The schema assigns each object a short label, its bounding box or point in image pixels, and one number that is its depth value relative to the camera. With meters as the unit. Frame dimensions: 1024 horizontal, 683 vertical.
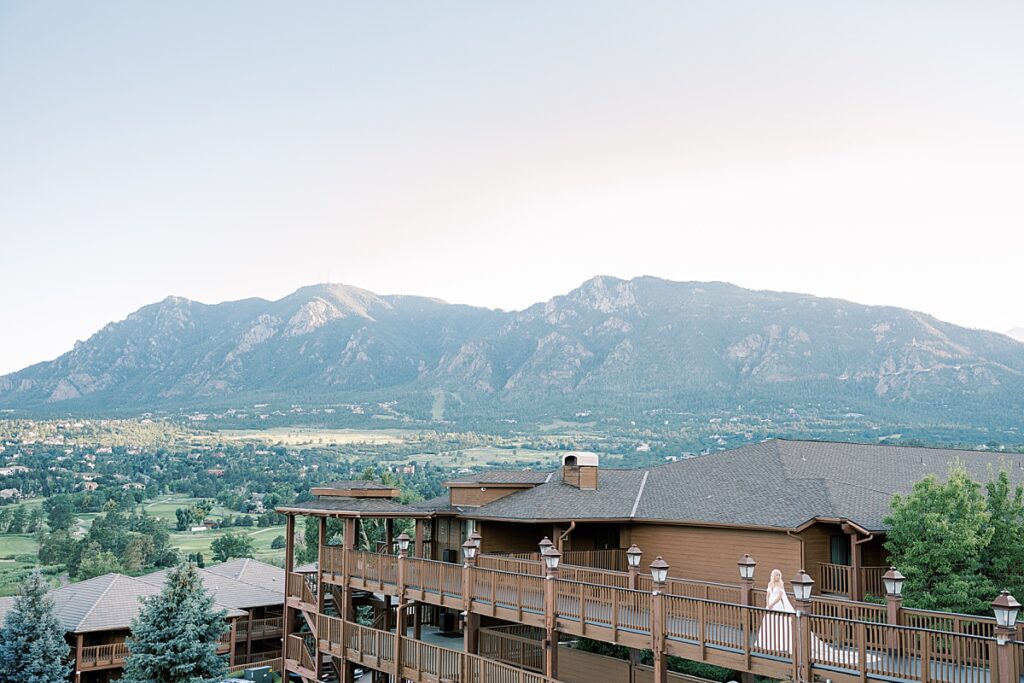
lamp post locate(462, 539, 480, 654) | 21.50
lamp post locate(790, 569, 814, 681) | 13.89
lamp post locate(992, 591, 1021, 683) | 11.62
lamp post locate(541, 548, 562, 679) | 18.97
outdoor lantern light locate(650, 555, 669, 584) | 16.38
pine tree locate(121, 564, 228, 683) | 28.06
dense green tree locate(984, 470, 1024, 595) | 18.91
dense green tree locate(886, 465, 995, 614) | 17.78
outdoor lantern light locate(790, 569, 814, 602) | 13.95
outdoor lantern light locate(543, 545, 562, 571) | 18.86
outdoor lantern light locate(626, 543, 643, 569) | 18.61
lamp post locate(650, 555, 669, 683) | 16.42
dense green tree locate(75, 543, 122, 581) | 62.25
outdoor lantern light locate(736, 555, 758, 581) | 16.66
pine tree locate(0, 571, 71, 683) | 28.62
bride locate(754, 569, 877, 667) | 13.58
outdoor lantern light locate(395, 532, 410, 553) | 23.66
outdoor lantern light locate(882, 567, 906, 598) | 14.04
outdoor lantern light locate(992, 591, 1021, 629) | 11.64
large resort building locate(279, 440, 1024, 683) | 13.97
